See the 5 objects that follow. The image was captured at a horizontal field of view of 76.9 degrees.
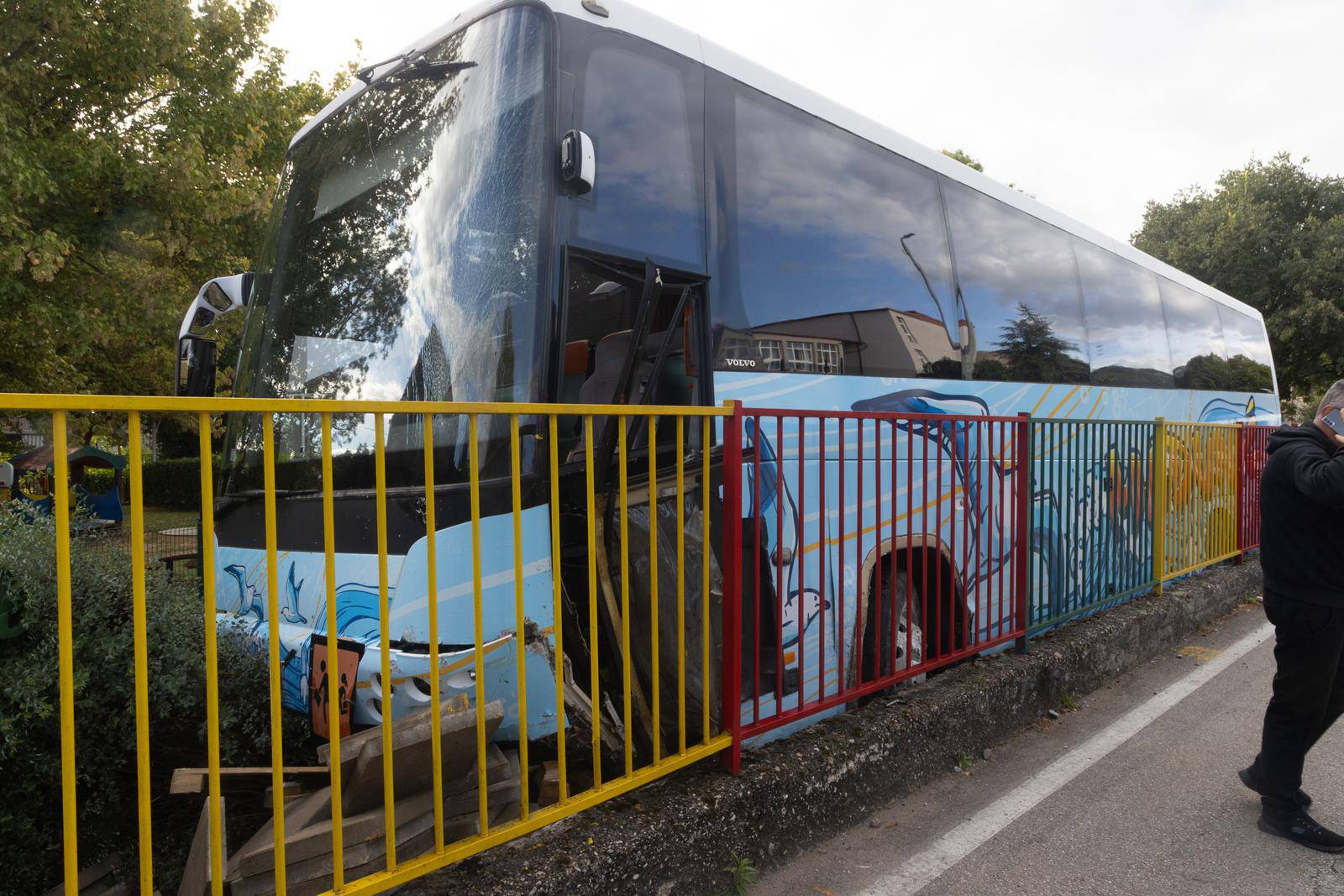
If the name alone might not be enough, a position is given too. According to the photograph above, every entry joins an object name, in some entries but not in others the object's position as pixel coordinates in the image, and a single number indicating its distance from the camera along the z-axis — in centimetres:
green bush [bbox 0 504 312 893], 234
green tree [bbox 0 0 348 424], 965
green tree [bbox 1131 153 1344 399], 2542
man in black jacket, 318
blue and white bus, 283
